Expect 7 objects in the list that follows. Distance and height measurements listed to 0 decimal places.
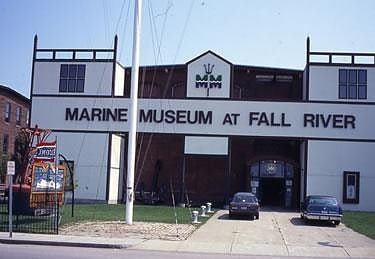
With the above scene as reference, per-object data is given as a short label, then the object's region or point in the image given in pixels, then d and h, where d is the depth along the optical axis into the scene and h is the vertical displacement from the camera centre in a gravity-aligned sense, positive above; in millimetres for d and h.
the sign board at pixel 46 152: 29364 +1031
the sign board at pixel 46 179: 24673 -288
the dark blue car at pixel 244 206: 34625 -1586
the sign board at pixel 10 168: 20438 +99
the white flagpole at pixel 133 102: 27344 +3508
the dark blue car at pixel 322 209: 31188 -1453
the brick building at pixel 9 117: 63606 +6293
